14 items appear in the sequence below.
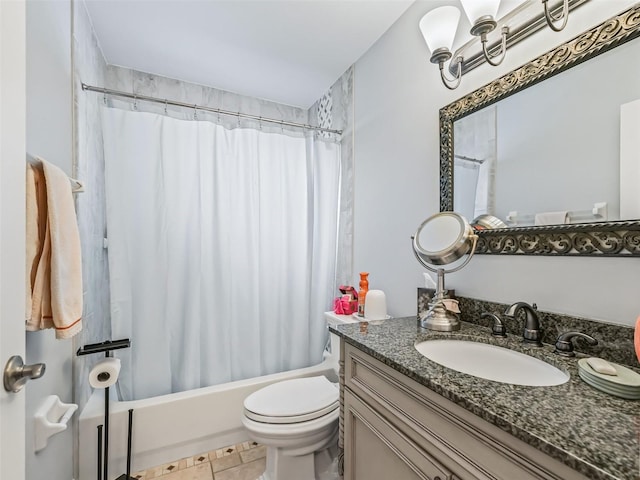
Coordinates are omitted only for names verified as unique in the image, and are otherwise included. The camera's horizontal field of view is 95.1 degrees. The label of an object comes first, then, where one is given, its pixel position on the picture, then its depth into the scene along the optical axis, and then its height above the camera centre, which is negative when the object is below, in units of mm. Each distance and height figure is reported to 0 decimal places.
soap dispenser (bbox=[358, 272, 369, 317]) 1658 -303
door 545 +35
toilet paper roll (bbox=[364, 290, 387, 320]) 1553 -353
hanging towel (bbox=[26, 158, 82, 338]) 853 -40
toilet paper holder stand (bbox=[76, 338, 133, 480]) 1279 -807
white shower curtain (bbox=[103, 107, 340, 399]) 1607 -55
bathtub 1440 -1003
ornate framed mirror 786 +245
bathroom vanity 458 -354
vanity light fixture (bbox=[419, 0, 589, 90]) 938 +749
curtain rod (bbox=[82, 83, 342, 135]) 1533 +778
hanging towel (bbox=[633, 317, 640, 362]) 591 -201
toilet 1266 -816
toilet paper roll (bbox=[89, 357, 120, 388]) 1296 -601
